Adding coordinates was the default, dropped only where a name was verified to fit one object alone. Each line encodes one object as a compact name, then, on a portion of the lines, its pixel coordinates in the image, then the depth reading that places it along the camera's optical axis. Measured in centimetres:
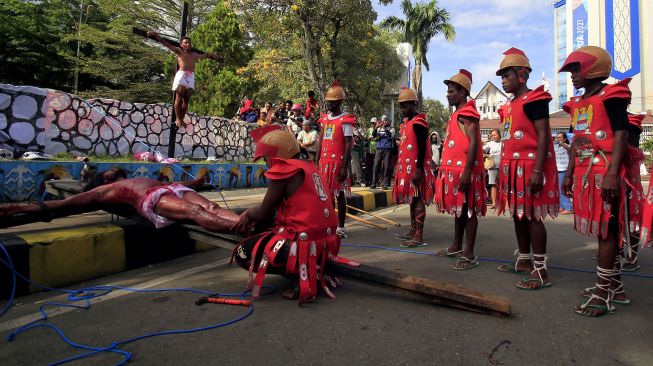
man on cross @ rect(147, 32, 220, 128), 733
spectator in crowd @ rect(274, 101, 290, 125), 1445
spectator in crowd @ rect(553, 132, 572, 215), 802
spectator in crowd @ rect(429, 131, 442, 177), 1202
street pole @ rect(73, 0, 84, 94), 2453
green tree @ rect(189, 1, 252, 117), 2058
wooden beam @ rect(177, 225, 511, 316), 272
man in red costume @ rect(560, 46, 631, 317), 284
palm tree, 3142
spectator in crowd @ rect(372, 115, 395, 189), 1066
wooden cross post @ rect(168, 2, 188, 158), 764
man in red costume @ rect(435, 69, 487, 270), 399
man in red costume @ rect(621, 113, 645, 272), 306
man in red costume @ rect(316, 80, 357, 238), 523
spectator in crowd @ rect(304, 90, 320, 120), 1223
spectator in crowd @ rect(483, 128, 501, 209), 949
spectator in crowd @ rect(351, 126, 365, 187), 1252
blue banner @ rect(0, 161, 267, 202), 560
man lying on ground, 373
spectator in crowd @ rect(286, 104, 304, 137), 1157
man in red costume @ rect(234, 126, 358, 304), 302
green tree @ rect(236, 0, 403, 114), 1694
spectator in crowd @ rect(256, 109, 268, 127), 1460
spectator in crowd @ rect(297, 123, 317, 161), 982
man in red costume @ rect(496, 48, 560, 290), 332
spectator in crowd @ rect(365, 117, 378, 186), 1272
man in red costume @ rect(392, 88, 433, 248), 505
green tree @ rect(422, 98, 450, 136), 4603
